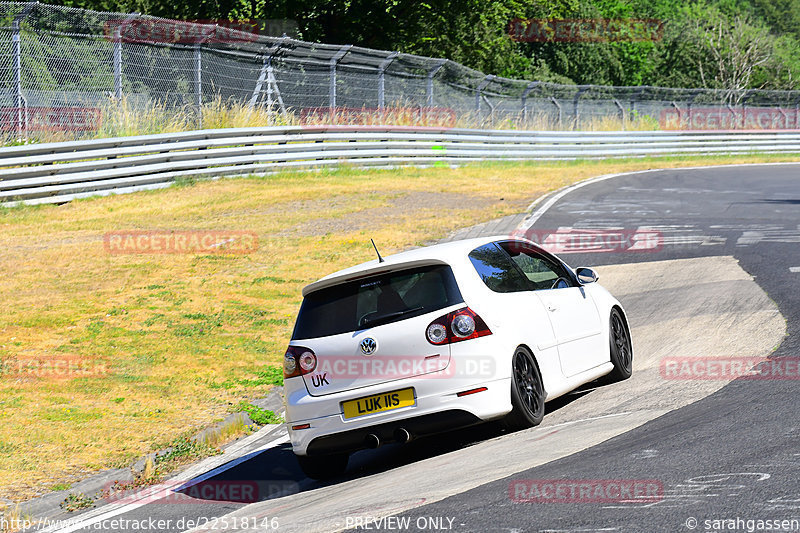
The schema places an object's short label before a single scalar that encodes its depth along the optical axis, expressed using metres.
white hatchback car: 14.06
